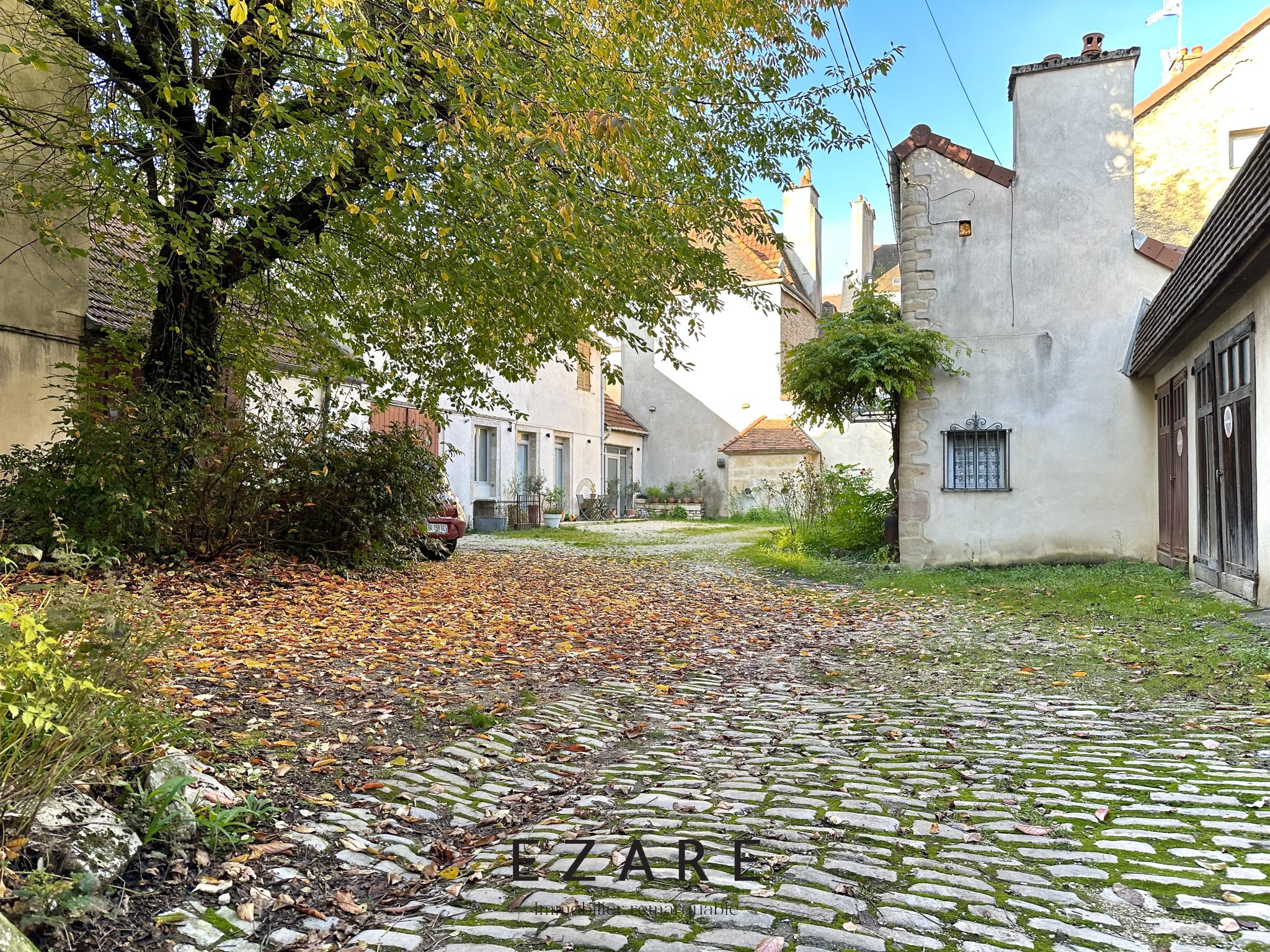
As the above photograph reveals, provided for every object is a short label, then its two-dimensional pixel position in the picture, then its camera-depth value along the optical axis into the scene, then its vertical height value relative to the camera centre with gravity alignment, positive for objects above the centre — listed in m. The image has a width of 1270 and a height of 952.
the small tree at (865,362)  11.50 +1.99
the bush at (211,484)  7.67 +0.19
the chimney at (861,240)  36.59 +11.98
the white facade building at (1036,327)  11.38 +2.45
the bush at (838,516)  14.20 -0.33
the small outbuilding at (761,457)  27.45 +1.43
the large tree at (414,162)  6.22 +3.06
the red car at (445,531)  11.81 -0.47
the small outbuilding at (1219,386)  6.71 +1.16
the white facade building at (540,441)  20.48 +1.67
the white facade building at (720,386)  29.34 +4.22
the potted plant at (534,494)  22.02 +0.16
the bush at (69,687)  2.36 -0.59
